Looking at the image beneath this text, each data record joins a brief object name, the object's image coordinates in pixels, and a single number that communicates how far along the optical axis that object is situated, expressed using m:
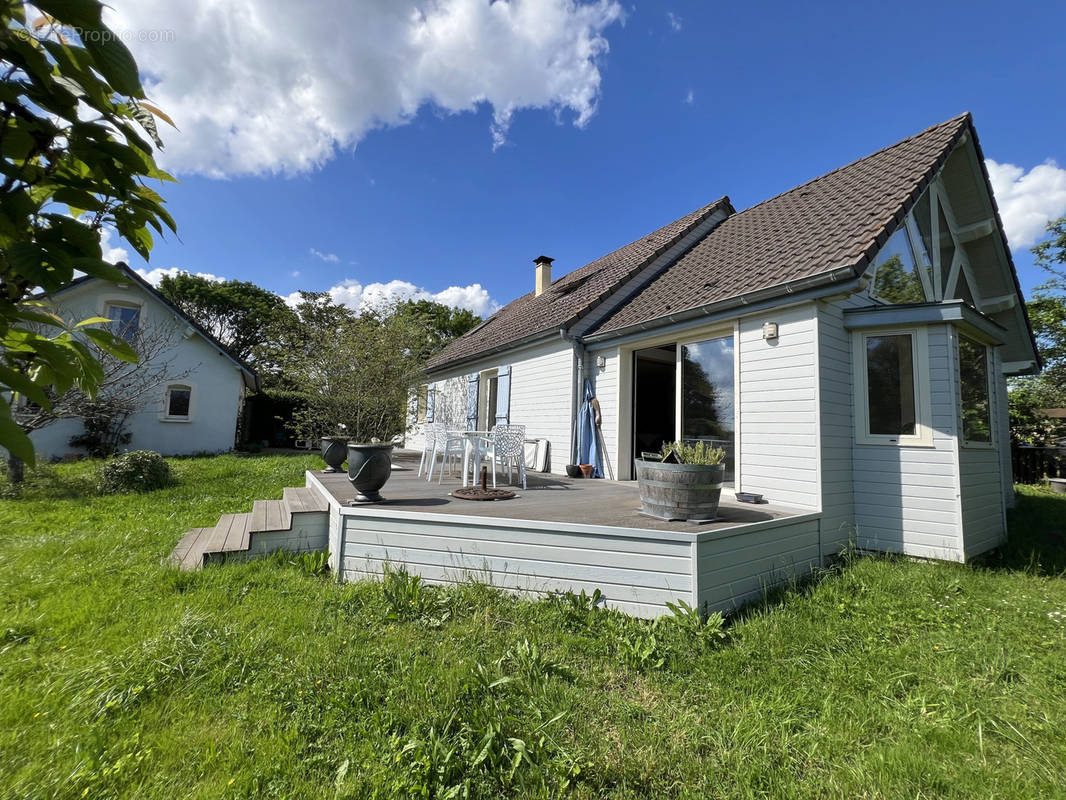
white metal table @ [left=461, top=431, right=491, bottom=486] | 6.34
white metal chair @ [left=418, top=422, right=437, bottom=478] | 7.27
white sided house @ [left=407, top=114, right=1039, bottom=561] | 4.69
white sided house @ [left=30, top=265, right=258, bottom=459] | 12.22
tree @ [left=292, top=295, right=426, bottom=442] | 10.29
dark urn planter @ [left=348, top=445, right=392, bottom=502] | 4.24
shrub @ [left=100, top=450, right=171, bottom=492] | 7.54
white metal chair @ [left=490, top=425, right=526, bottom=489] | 6.14
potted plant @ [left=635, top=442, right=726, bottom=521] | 3.92
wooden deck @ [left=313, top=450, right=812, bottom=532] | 3.96
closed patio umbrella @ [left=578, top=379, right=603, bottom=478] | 7.50
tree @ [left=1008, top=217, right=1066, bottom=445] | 17.33
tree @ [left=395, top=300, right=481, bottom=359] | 28.33
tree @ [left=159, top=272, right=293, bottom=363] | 24.89
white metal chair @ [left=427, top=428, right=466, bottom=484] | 6.80
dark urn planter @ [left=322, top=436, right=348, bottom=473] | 6.97
